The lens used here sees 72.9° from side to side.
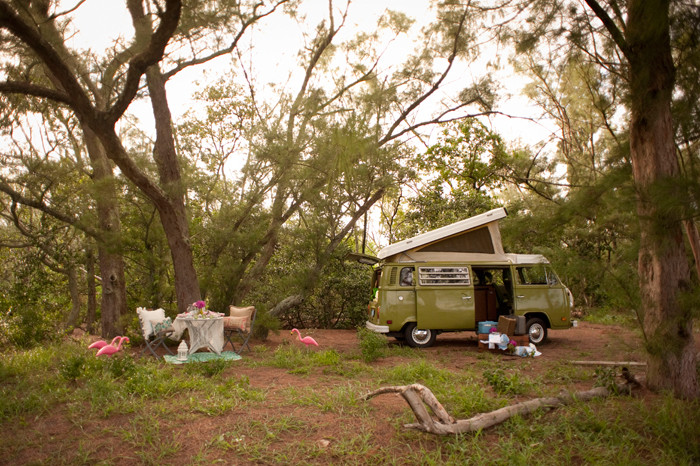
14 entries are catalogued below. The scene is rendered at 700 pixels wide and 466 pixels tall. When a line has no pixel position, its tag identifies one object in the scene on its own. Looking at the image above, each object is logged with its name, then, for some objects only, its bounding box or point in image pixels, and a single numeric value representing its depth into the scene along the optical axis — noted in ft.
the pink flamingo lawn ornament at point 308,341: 27.05
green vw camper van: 29.14
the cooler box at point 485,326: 28.66
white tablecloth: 24.90
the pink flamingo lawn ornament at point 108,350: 21.42
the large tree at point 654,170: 14.61
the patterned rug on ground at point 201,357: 24.01
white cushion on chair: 25.38
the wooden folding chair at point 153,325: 25.39
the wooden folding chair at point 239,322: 27.32
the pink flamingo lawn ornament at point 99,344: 23.45
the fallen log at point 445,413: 13.07
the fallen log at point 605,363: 20.97
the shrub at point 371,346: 24.93
